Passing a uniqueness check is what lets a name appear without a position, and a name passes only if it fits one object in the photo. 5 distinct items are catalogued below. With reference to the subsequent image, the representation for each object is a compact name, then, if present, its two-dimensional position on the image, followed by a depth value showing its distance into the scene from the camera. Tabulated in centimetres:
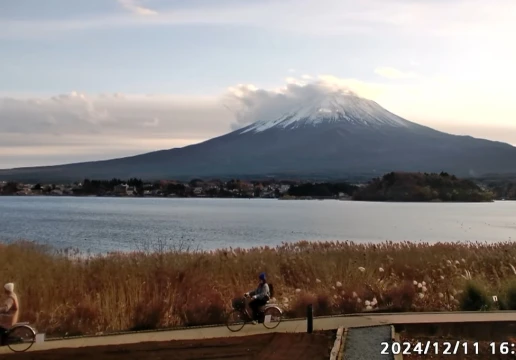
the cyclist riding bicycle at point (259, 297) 1227
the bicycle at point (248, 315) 1199
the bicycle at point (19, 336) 1095
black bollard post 1139
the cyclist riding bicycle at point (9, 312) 1109
